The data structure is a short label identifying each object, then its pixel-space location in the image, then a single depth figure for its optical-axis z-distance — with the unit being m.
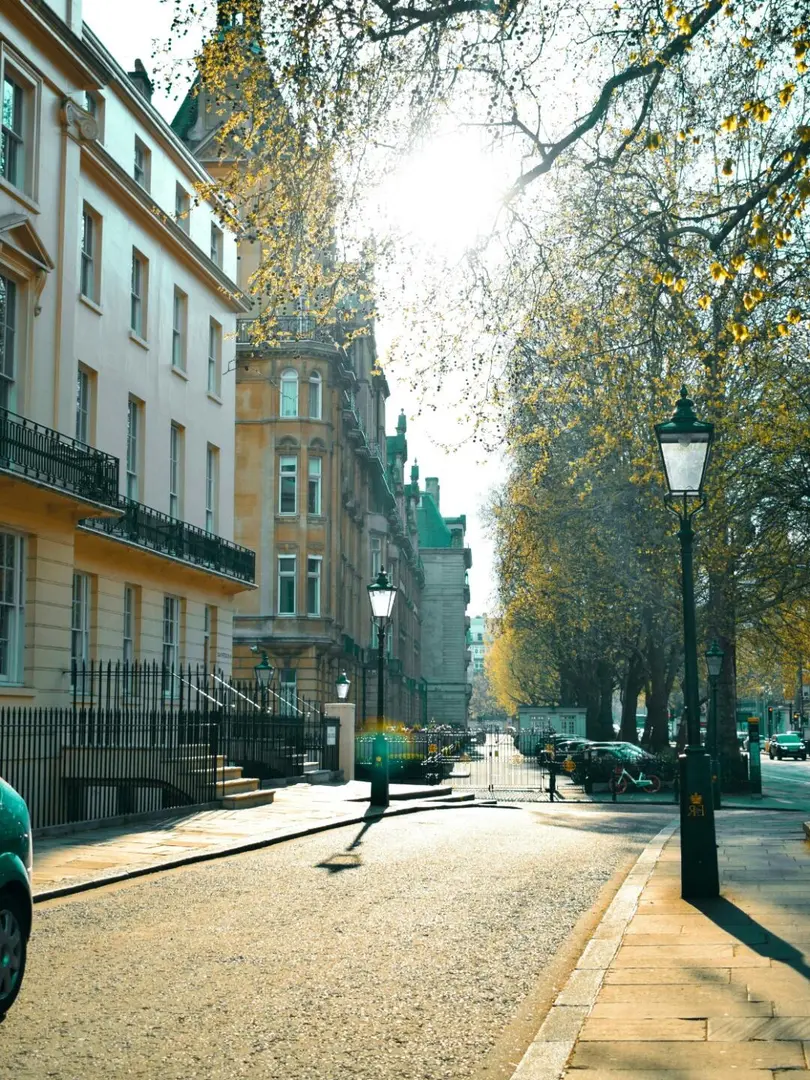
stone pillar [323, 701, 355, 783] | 32.75
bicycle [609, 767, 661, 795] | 33.91
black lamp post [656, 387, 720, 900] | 10.64
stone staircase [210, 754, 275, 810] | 21.78
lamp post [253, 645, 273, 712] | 42.56
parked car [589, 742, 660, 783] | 34.53
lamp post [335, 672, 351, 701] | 39.97
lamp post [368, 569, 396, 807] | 22.67
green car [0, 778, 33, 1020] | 6.50
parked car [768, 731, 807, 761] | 79.56
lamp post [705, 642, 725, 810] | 32.12
